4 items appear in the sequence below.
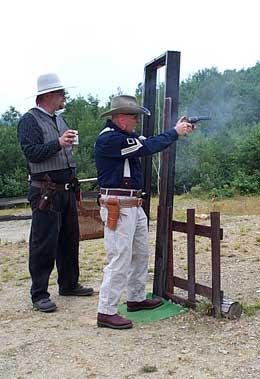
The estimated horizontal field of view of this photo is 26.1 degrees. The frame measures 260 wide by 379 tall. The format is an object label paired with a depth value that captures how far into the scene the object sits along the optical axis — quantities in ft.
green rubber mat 14.52
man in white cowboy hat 15.97
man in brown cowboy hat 13.74
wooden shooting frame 13.96
